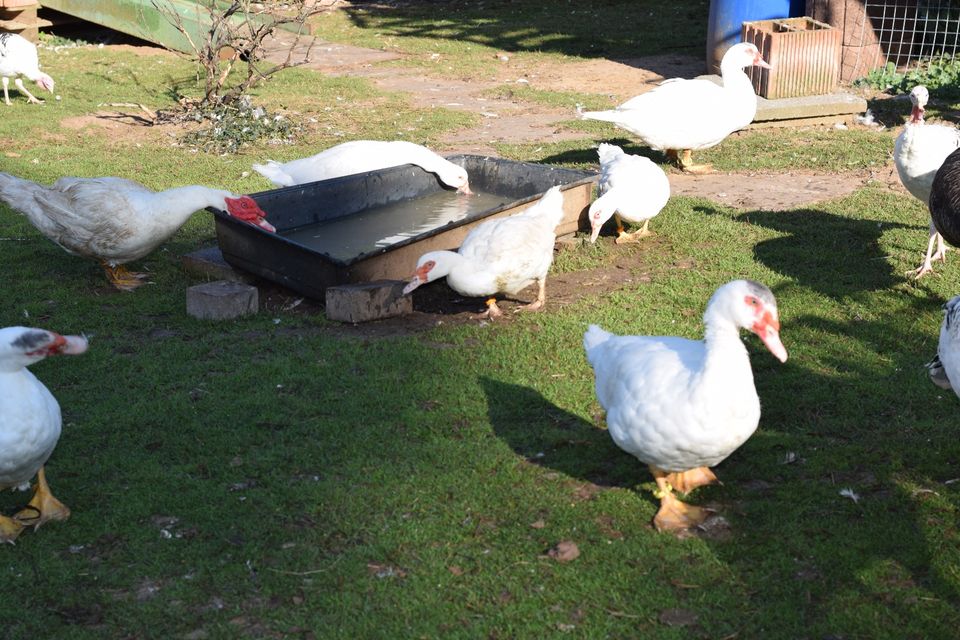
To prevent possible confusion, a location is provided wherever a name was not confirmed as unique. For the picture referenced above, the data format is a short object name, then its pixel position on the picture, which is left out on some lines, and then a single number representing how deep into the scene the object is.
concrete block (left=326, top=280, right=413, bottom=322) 6.24
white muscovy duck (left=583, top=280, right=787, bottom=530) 3.86
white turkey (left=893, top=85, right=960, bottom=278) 6.75
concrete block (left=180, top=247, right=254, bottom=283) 6.98
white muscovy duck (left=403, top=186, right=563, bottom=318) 6.05
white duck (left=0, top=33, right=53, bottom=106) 12.21
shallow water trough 6.47
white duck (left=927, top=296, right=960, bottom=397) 4.15
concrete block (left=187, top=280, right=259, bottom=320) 6.44
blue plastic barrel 12.45
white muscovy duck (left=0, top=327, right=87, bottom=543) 3.92
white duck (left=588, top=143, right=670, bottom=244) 7.24
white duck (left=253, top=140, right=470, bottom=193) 8.04
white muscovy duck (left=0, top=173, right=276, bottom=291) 6.68
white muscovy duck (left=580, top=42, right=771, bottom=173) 8.82
